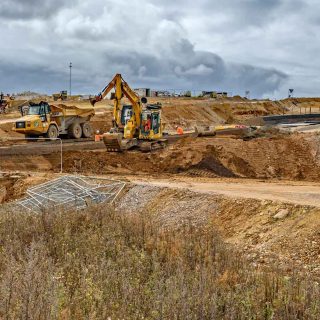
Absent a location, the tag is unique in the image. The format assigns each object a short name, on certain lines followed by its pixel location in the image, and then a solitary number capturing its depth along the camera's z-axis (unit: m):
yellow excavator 27.89
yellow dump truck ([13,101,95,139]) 32.77
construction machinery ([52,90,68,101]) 82.93
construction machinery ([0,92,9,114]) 65.83
